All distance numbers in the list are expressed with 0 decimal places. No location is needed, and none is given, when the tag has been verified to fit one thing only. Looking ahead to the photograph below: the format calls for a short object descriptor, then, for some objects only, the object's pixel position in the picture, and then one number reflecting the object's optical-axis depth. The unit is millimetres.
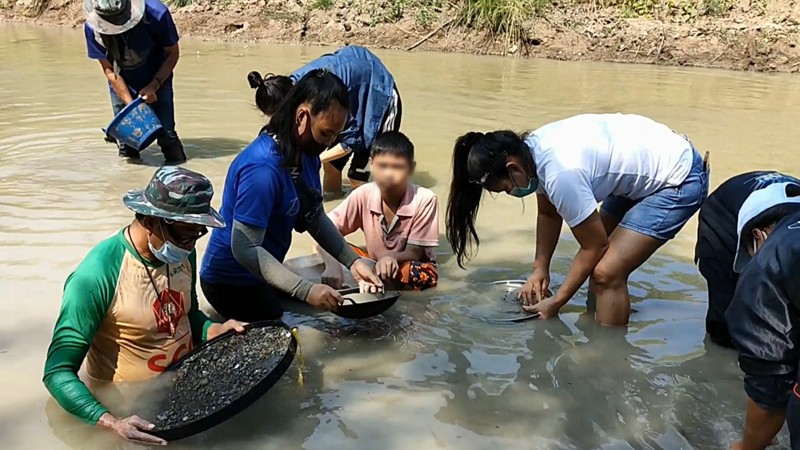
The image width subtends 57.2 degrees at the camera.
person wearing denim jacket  4898
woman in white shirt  3064
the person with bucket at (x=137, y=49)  5449
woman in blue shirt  2891
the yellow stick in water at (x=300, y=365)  2963
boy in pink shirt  3861
